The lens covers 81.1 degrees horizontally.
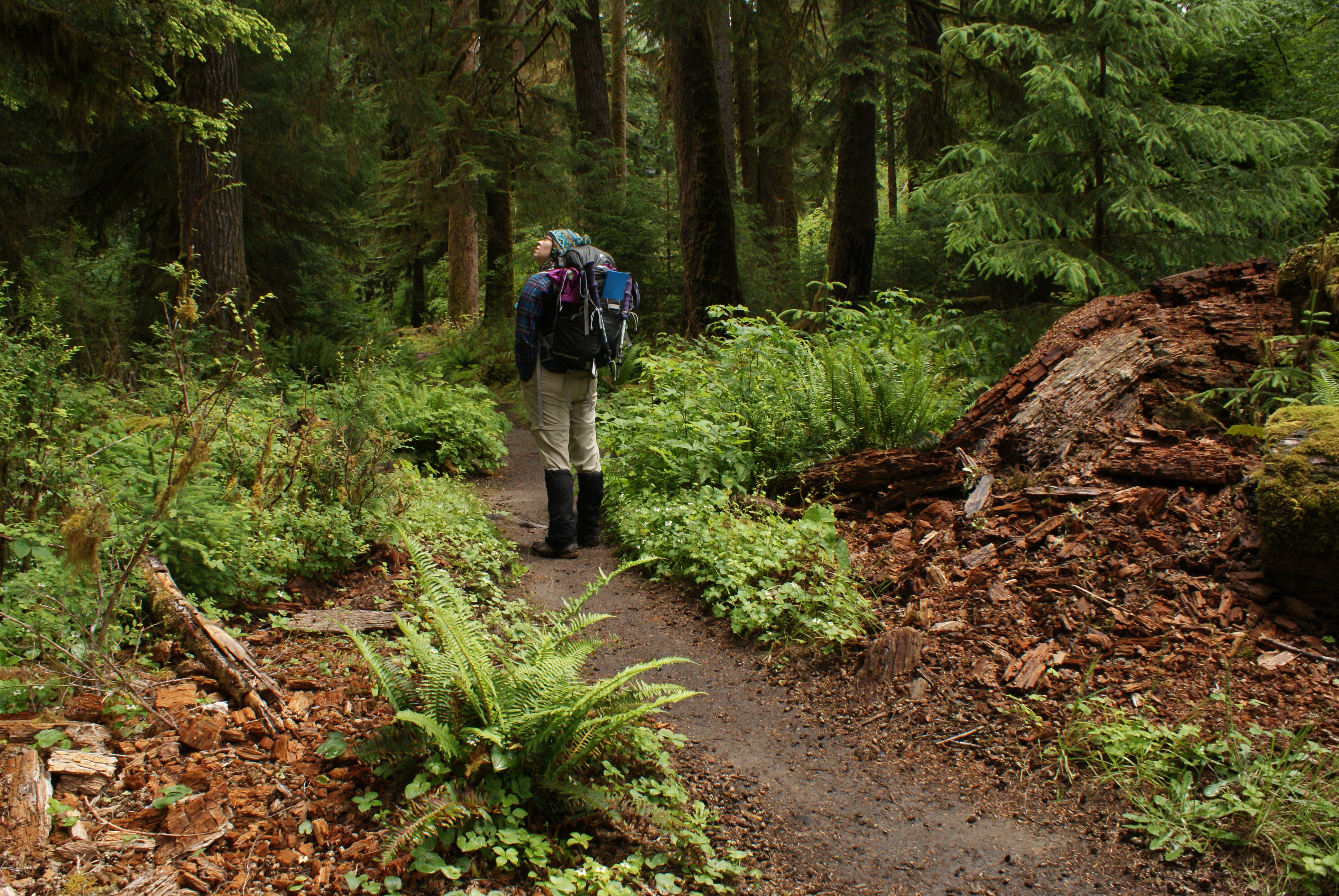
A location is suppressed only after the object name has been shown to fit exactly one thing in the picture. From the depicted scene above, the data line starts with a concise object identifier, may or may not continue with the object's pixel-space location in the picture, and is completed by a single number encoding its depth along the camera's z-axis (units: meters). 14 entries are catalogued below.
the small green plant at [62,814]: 2.35
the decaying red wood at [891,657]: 3.93
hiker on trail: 5.88
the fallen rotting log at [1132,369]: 4.98
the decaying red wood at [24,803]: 2.26
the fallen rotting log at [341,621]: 3.94
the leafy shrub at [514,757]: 2.53
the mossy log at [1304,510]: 3.43
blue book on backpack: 5.94
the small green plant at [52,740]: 2.58
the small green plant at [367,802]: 2.62
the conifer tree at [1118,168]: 6.35
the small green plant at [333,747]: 2.85
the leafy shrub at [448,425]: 8.86
